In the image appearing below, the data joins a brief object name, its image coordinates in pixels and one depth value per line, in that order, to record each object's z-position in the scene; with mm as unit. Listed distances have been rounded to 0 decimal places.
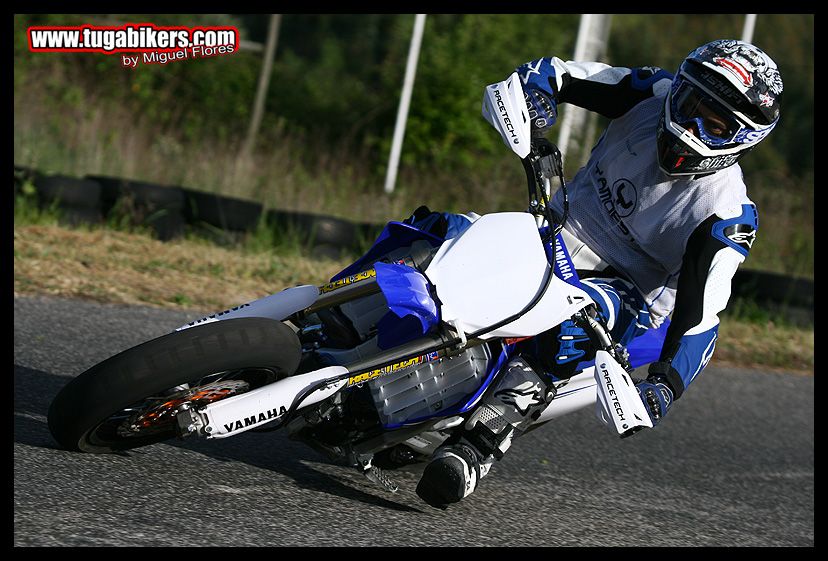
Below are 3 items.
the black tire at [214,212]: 16937
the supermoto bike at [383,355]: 6484
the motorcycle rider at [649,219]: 7539
